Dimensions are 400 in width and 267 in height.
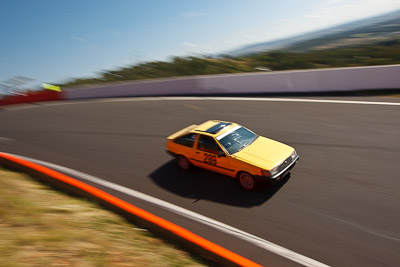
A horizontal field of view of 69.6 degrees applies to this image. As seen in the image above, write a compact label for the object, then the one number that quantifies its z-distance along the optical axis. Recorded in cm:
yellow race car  654
